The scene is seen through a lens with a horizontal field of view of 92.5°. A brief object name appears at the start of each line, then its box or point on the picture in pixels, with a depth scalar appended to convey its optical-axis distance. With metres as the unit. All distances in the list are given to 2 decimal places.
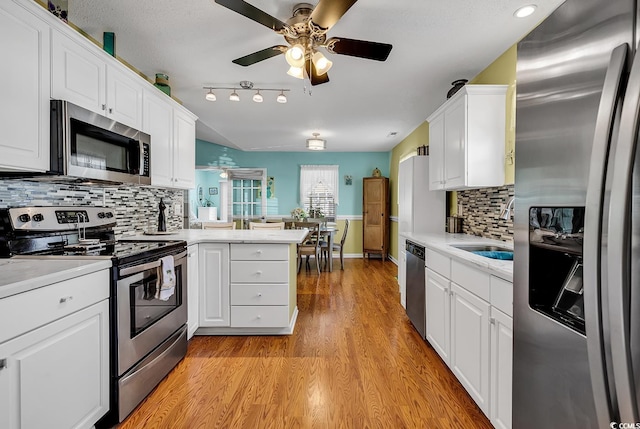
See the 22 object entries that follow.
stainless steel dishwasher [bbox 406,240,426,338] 2.58
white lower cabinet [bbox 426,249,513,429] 1.41
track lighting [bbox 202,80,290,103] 3.17
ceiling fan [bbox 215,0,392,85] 1.63
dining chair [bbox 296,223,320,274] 4.85
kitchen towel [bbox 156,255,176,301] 1.96
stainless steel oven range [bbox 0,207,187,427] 1.59
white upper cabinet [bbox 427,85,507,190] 2.42
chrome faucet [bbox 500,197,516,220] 1.54
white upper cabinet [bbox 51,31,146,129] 1.66
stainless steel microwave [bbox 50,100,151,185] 1.61
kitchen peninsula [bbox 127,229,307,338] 2.67
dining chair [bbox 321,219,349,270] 5.40
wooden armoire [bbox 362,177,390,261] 6.42
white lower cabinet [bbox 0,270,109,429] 1.09
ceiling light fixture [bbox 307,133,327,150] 5.04
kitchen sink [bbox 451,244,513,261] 2.08
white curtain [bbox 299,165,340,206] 6.89
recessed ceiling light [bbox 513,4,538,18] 1.91
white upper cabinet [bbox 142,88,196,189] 2.56
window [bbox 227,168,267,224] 6.89
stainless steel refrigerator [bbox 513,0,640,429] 0.60
